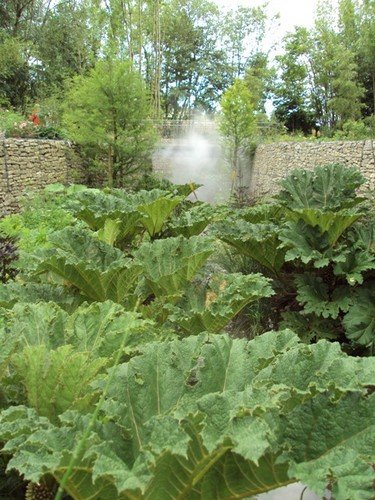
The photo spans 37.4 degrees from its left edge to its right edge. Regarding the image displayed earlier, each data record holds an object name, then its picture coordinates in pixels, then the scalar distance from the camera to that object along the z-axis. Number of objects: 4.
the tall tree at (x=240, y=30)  31.70
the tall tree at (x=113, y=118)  12.68
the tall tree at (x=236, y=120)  14.10
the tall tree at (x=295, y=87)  25.31
